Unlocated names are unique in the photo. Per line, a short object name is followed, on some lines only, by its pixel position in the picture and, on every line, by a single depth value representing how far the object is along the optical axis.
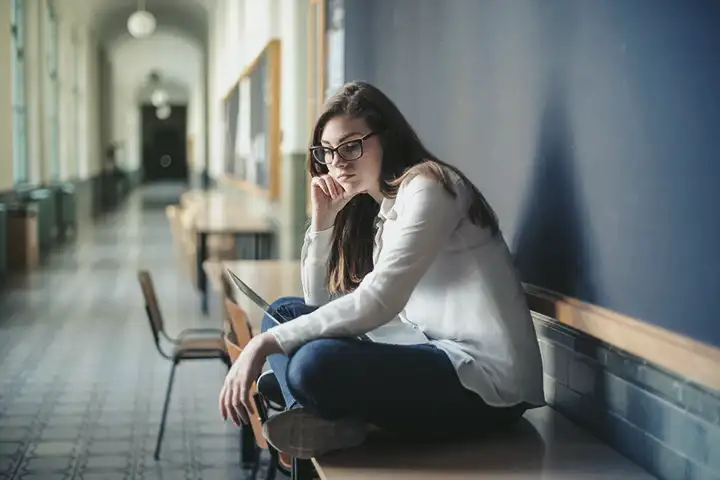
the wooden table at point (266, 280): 3.91
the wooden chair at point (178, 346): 4.05
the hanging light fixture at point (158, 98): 28.83
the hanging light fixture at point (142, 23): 14.71
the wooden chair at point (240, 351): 2.40
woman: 1.89
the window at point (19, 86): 11.48
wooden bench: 1.80
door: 42.88
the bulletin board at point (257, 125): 8.09
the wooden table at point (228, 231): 7.82
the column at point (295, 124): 7.05
